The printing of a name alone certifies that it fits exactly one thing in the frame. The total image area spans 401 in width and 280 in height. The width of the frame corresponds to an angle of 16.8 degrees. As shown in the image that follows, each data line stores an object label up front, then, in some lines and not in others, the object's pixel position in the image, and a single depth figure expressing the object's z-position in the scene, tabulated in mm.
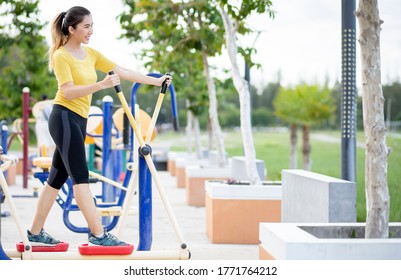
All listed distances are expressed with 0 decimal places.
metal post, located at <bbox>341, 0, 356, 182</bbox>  8598
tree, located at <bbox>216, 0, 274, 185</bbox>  11512
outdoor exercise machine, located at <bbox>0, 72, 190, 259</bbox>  6530
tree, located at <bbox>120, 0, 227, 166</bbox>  15121
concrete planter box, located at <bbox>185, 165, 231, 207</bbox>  16290
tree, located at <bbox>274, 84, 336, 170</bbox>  37383
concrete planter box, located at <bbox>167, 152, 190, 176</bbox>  27959
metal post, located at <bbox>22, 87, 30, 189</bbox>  18617
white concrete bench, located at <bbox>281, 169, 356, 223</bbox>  7410
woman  6632
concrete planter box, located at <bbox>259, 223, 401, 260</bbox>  5582
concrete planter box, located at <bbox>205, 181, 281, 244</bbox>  10691
